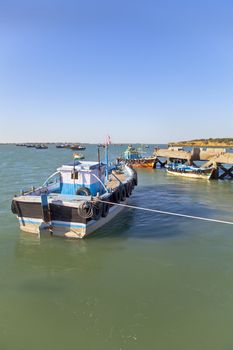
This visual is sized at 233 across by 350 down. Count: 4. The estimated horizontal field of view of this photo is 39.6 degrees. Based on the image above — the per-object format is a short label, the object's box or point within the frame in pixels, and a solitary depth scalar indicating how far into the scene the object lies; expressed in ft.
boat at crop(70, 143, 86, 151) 526.57
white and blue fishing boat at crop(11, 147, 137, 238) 55.26
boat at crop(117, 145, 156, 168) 202.26
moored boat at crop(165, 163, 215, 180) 144.15
